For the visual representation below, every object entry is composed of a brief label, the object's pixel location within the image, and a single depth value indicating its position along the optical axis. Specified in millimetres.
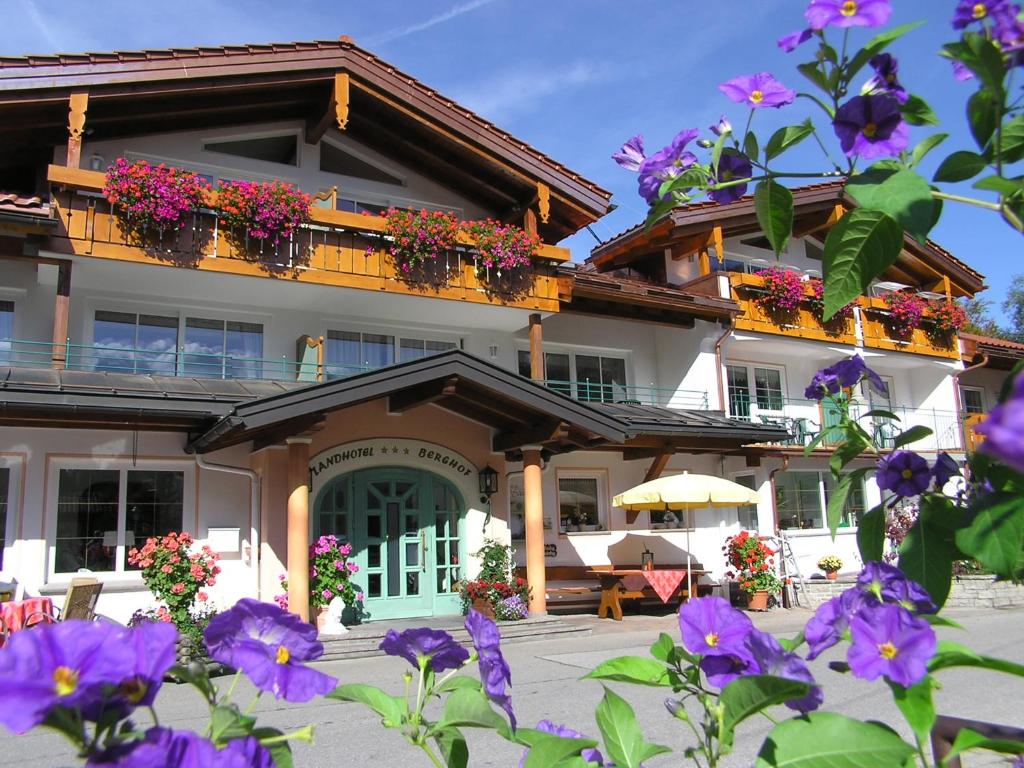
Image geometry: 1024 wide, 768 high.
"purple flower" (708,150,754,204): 1493
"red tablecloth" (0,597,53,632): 9992
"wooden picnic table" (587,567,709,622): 15070
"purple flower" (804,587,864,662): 1254
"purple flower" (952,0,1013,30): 1097
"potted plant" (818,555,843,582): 18938
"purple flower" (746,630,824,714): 1234
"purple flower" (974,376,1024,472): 536
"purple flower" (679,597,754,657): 1344
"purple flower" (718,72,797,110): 1502
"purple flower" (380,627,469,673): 1546
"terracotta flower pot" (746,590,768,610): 16438
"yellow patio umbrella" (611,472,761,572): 14891
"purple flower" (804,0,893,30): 1220
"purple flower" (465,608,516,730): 1422
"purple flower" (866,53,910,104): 1288
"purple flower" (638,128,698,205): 1613
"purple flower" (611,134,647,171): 1720
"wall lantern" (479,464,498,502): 14734
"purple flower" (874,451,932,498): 1516
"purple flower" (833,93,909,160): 1268
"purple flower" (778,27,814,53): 1296
